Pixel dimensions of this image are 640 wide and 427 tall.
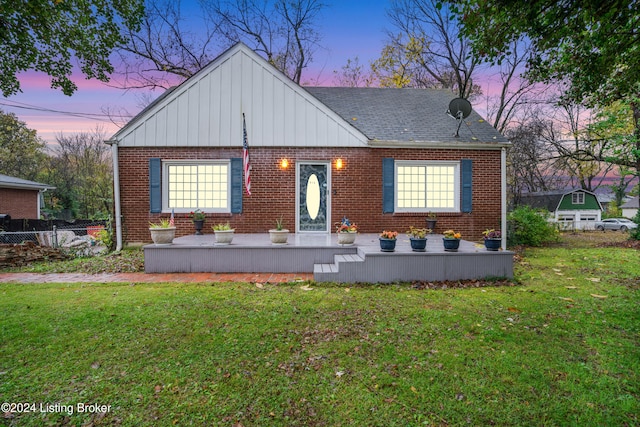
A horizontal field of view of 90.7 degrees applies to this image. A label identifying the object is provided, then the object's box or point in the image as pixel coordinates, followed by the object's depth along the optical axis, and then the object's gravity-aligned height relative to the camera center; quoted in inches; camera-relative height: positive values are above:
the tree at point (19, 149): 882.4 +183.9
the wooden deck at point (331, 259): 239.8 -38.5
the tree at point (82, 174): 926.8 +122.9
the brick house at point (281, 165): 355.9 +55.1
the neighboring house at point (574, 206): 1227.2 +23.5
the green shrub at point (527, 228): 440.8 -22.6
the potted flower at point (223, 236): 275.3 -21.0
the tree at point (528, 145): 732.0 +159.5
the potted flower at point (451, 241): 247.9 -23.1
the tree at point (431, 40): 622.5 +354.8
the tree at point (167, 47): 601.3 +333.2
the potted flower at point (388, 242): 244.5 -23.2
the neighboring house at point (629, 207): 1438.2 +20.3
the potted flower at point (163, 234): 271.3 -19.0
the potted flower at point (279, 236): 275.4 -21.1
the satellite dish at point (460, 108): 390.3 +128.7
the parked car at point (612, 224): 1107.3 -43.2
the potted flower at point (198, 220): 354.9 -9.1
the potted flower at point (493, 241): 247.9 -22.8
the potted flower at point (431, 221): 373.1 -10.7
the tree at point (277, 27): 653.9 +399.6
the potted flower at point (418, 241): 245.1 -22.5
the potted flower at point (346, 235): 274.7 -20.1
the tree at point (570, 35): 160.2 +102.0
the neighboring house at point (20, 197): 628.3 +30.7
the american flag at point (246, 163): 329.7 +52.0
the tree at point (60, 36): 165.8 +104.3
